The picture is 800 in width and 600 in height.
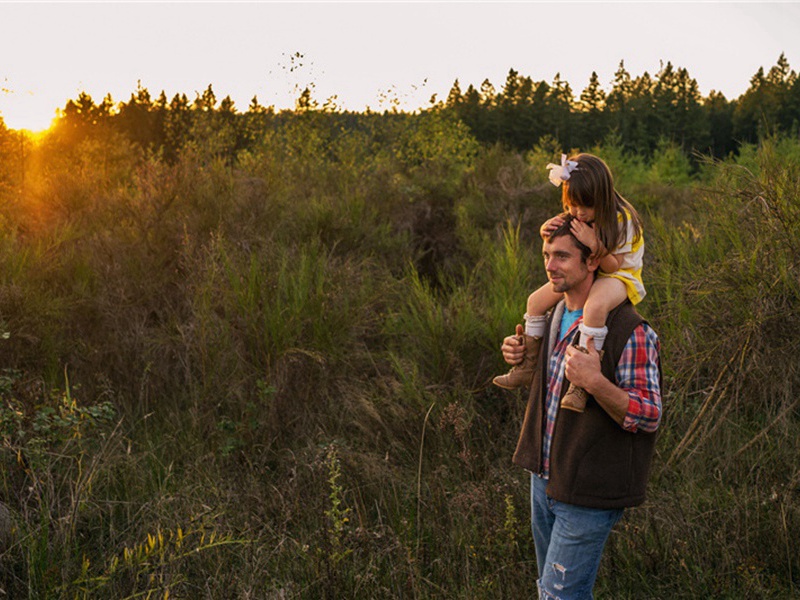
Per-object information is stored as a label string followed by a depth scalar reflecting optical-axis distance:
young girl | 2.13
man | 2.07
